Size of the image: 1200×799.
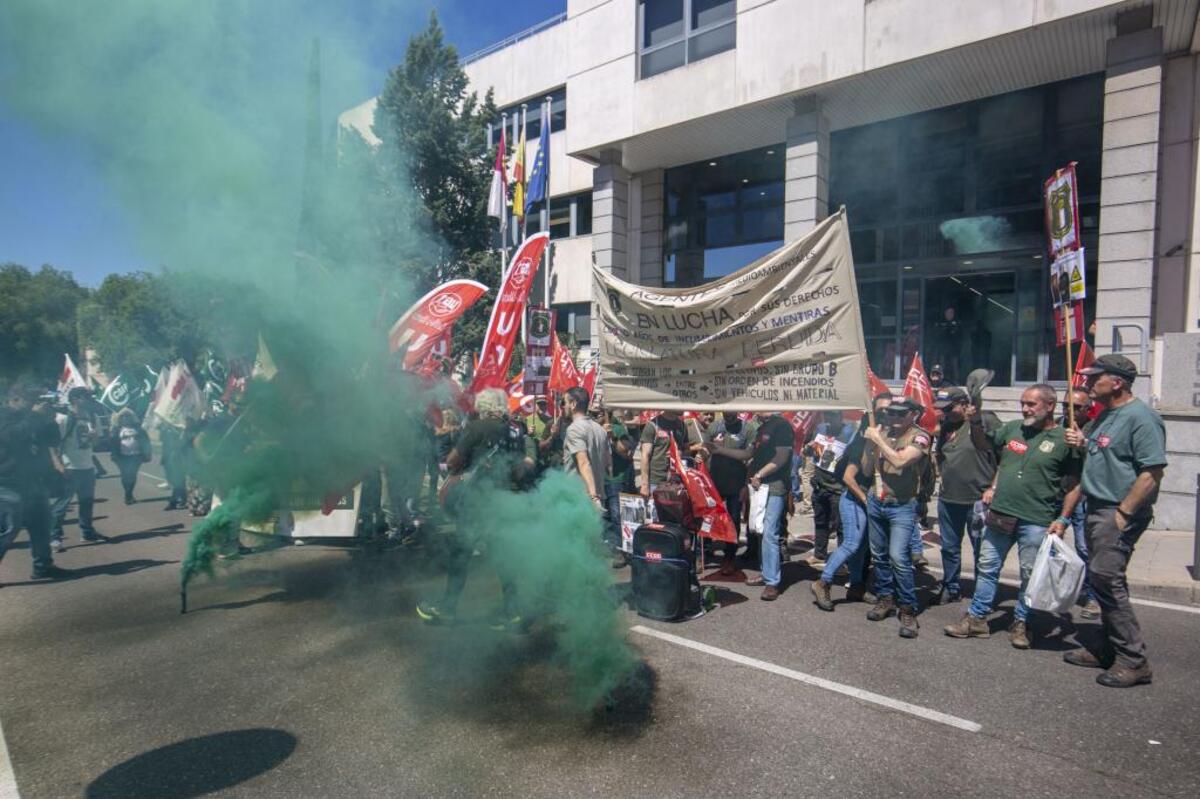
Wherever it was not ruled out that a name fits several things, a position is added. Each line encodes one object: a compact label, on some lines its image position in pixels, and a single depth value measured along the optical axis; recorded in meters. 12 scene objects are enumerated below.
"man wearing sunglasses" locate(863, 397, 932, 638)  4.66
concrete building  9.68
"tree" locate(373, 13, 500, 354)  7.74
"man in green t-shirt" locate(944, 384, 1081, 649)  4.37
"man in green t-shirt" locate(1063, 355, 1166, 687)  3.77
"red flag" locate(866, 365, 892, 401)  7.83
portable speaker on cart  4.80
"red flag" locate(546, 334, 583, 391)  11.45
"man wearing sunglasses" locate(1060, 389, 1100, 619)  4.92
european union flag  17.53
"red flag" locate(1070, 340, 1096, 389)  6.62
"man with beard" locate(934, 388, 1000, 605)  4.96
